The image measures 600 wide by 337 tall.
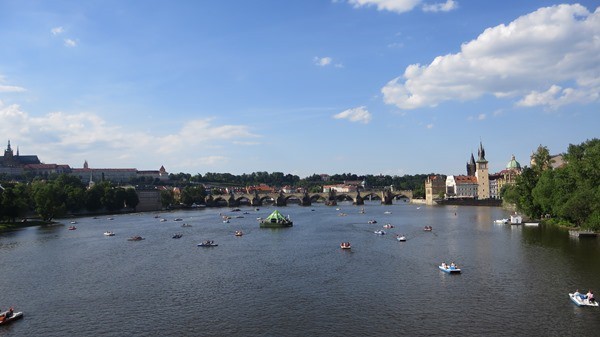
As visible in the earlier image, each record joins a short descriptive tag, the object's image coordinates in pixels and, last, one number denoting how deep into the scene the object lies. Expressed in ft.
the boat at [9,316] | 98.56
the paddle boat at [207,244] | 213.05
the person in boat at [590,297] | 101.49
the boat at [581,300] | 100.42
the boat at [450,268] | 138.51
